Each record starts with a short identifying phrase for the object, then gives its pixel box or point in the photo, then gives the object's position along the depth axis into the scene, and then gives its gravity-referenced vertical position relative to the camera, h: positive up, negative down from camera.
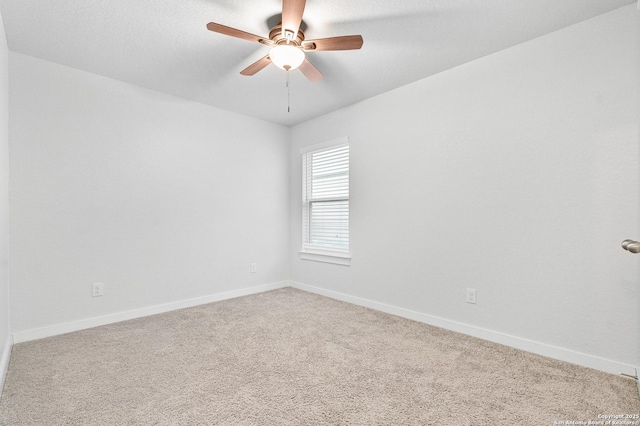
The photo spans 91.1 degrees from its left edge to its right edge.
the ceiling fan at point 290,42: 1.85 +1.11
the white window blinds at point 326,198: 3.94 +0.17
